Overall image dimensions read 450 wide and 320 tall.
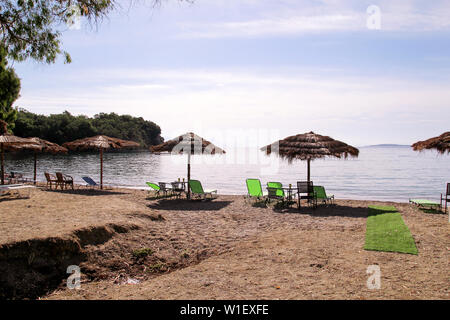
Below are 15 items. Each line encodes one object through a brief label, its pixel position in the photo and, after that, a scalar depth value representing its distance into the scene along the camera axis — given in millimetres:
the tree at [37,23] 6664
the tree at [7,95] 11641
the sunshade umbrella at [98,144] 15406
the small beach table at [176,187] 12867
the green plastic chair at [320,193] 11086
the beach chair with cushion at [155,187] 13539
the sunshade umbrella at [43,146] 14472
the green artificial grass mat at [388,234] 5773
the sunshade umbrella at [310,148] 11516
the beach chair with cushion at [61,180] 14711
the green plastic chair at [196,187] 12320
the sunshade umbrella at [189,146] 12734
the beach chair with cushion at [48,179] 14978
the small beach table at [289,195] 11450
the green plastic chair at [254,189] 12055
